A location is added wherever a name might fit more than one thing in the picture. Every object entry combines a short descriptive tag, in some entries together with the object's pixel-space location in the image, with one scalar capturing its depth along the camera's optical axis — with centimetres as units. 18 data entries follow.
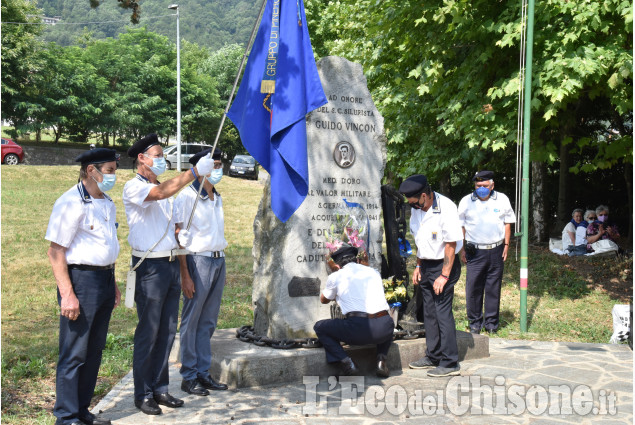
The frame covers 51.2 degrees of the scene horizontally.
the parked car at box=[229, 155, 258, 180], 3369
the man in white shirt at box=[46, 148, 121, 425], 484
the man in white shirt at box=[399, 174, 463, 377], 670
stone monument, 717
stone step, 625
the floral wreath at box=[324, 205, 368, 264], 740
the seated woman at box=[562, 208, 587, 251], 1446
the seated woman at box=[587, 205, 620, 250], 1430
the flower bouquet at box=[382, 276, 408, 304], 752
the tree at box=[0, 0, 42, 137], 3506
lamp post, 3238
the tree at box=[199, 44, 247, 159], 5103
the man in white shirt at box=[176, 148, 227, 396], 603
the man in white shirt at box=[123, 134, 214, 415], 531
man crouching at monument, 629
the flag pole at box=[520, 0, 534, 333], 874
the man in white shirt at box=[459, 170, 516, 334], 888
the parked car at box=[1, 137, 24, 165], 2961
